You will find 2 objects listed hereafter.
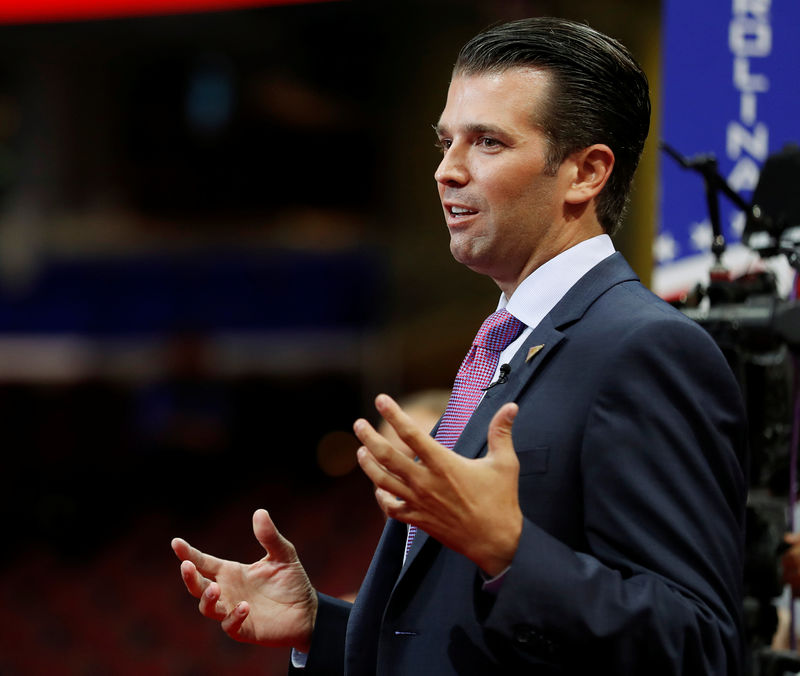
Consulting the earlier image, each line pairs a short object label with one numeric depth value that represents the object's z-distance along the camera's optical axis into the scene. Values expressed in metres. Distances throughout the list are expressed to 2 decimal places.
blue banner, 5.08
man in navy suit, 4.05
